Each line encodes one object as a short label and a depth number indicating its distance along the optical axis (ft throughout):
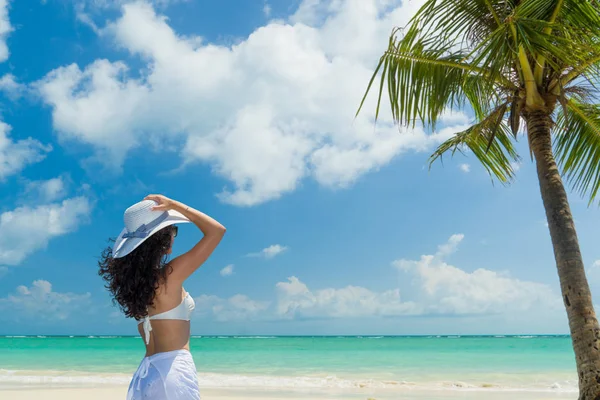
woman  8.04
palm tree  16.24
